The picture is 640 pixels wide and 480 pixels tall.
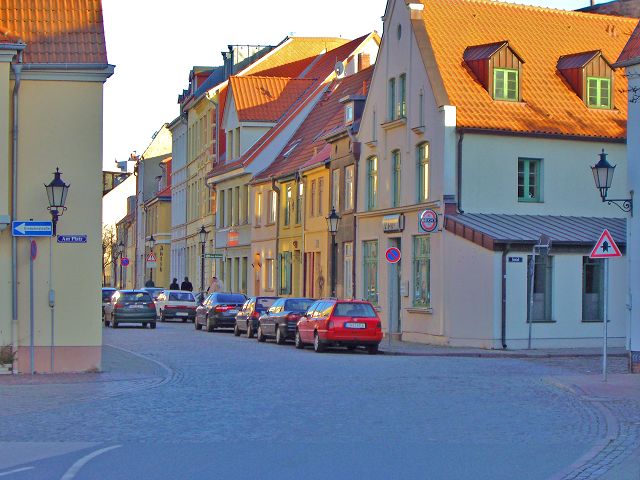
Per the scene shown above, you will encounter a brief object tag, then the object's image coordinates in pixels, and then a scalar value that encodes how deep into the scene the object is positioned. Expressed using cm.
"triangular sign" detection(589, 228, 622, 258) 2248
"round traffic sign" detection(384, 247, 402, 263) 3447
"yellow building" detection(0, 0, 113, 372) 2267
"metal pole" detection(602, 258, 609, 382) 2189
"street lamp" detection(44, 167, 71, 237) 2220
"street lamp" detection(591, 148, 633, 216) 2520
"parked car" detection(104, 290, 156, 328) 4831
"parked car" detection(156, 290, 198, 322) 5675
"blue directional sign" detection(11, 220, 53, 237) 2241
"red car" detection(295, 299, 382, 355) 3222
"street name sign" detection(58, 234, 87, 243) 2305
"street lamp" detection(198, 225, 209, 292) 6216
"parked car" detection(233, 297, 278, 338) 4128
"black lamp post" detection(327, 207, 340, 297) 4059
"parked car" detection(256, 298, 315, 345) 3656
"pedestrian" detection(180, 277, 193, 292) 6656
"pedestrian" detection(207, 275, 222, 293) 5912
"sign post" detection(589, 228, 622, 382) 2242
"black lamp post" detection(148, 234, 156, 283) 7593
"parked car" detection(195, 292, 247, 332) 4622
